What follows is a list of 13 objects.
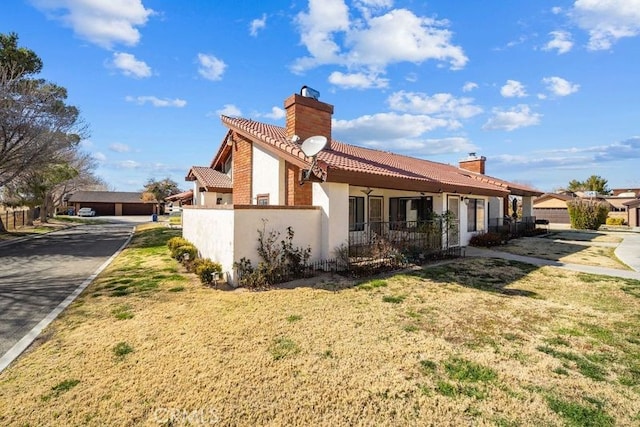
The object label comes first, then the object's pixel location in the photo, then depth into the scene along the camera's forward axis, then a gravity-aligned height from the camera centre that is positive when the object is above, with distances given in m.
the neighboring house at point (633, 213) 35.28 +0.16
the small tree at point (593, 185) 56.03 +5.36
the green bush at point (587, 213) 28.33 +0.11
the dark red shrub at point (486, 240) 15.86 -1.35
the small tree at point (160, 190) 64.94 +5.01
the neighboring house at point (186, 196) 29.09 +1.67
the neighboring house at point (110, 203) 64.44 +2.12
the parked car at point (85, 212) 58.47 +0.19
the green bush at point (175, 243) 12.81 -1.26
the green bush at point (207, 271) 8.75 -1.64
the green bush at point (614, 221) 35.96 -0.78
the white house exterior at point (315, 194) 9.20 +0.86
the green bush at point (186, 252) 11.41 -1.47
